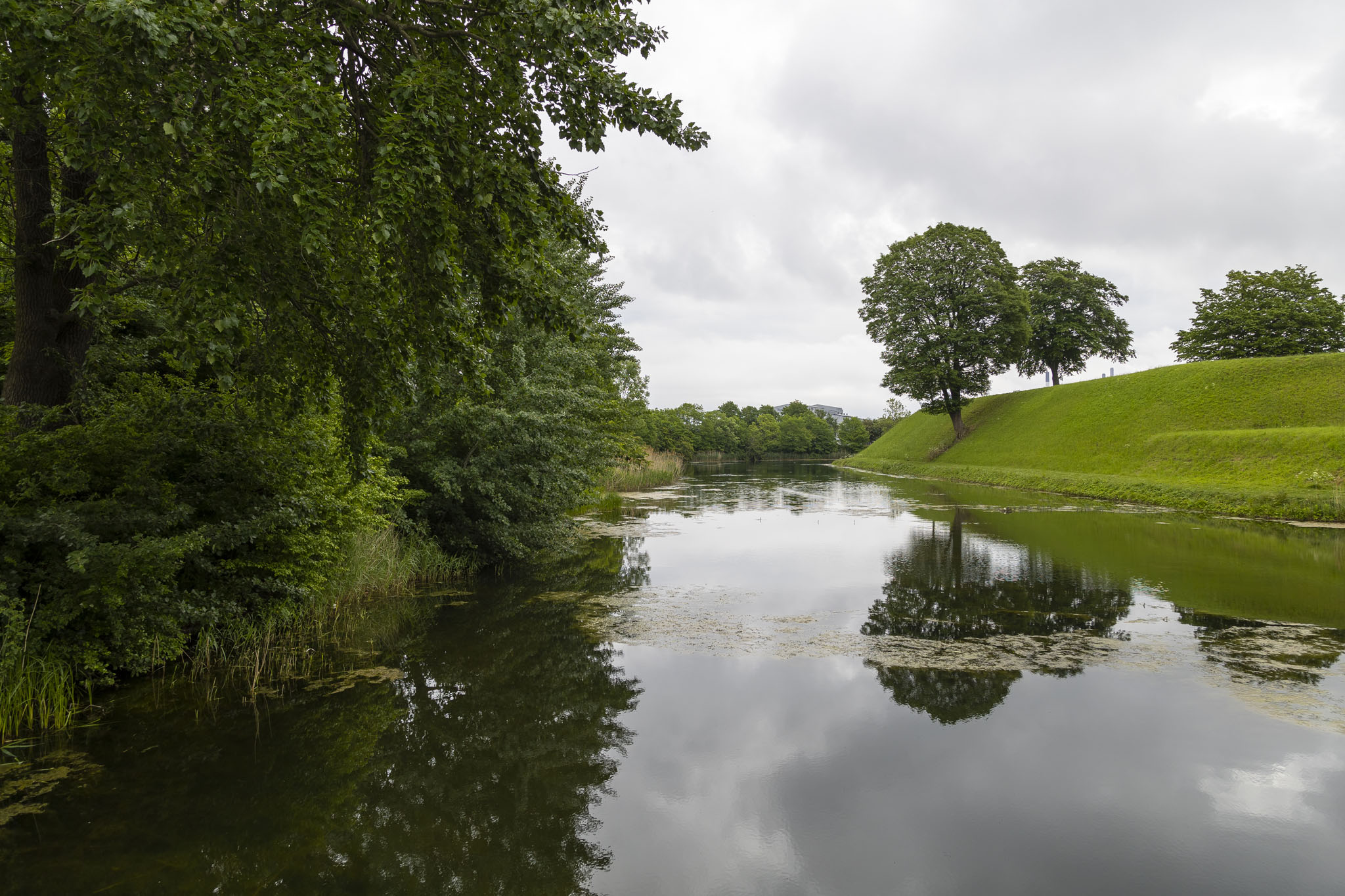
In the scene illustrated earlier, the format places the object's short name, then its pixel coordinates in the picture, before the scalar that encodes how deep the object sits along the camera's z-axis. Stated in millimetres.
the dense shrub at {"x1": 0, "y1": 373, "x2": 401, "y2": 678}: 6234
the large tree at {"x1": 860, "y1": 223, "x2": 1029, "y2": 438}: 46312
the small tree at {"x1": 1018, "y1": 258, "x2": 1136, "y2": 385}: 57938
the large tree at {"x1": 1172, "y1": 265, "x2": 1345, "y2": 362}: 44375
